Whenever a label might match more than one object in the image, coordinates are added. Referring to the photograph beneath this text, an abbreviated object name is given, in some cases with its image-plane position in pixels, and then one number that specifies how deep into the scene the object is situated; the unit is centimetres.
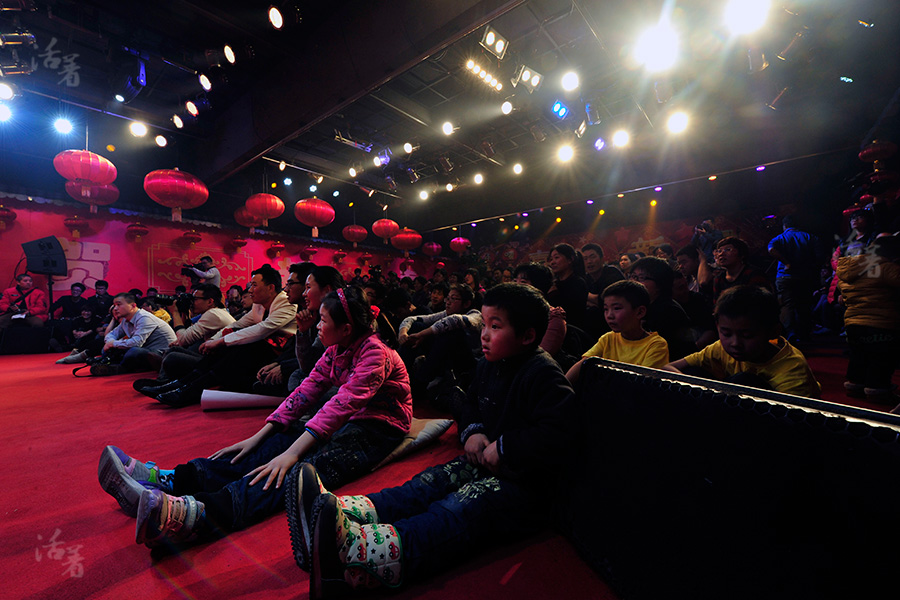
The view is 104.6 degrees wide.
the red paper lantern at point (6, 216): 636
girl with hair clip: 120
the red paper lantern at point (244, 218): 736
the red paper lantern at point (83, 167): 427
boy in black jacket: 94
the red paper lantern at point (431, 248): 1139
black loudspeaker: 657
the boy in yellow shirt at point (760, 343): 129
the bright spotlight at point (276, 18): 366
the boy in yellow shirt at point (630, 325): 176
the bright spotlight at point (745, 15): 320
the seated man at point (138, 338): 431
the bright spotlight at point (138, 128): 593
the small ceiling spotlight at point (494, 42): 397
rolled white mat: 273
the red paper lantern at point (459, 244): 1045
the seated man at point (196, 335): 330
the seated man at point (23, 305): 640
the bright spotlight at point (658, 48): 376
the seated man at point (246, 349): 293
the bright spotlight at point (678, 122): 564
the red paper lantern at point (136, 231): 734
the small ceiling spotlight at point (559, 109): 539
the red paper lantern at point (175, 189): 468
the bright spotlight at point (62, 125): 611
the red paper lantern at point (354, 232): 867
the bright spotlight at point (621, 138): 631
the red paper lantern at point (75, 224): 693
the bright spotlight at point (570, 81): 470
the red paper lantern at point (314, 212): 611
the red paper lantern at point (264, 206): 588
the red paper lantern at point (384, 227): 808
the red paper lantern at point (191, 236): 830
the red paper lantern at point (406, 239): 896
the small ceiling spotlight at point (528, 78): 468
